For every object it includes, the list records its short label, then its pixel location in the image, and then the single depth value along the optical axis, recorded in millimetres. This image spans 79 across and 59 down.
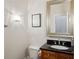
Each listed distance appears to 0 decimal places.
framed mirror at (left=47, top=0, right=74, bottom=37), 1258
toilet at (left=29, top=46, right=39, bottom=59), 1437
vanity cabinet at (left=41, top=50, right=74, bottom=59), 1035
